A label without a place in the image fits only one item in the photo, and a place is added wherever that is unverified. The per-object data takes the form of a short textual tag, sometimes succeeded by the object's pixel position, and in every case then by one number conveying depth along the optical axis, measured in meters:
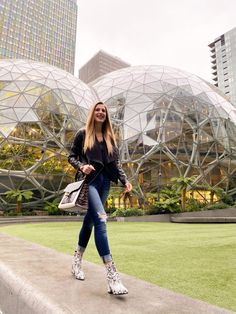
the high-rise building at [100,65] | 175.62
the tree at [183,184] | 26.27
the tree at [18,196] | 25.34
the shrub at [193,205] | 25.45
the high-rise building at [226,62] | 118.88
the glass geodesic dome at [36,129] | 26.61
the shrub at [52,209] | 26.59
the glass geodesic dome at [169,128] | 30.22
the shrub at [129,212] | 23.45
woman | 2.82
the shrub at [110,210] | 28.61
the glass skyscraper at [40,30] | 117.12
